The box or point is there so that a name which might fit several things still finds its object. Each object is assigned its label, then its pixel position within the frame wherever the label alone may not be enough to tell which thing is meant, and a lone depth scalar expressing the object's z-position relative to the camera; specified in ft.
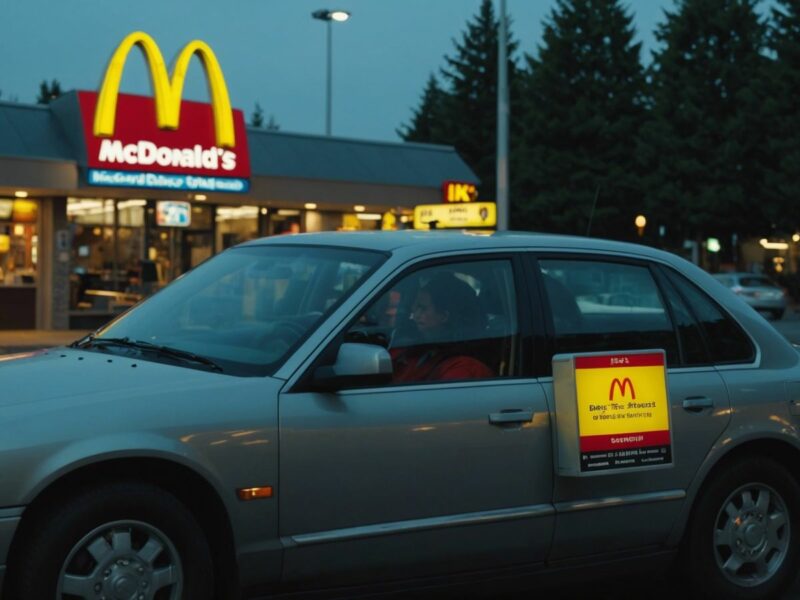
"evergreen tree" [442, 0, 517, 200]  209.97
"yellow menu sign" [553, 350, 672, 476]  15.96
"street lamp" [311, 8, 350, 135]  130.31
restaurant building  81.46
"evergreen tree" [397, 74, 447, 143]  255.09
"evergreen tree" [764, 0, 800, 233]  159.22
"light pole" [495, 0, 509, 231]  80.64
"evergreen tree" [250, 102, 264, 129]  343.26
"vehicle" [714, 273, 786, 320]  123.54
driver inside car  15.65
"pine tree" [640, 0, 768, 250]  166.71
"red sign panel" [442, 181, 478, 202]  96.84
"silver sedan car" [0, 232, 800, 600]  13.19
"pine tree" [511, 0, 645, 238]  184.75
